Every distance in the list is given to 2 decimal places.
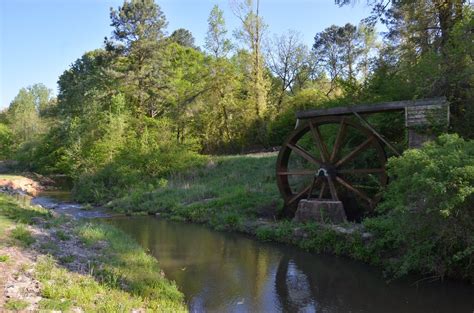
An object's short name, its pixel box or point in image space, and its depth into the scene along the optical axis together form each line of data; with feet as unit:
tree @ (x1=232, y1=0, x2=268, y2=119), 106.11
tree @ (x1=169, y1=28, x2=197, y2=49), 173.99
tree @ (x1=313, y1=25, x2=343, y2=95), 140.05
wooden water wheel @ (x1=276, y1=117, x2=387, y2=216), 41.48
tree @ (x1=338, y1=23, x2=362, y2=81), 137.49
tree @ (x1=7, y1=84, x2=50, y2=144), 160.56
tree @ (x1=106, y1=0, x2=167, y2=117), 105.40
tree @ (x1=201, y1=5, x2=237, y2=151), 104.58
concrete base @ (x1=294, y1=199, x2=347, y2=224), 38.99
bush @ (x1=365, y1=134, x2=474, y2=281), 23.17
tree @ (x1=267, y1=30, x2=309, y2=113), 128.57
